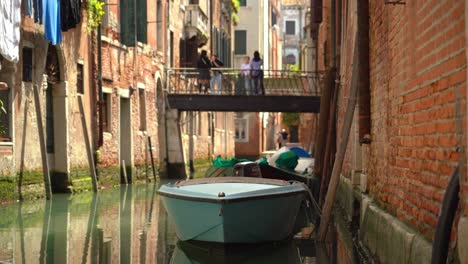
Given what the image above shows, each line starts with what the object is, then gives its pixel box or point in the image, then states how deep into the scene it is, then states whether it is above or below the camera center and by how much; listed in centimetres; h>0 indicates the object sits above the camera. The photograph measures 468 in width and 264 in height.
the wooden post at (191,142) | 2983 -58
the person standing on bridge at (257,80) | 2559 +136
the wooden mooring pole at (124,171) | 2197 -115
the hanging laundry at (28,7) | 1427 +198
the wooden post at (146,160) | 2397 -95
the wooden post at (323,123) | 1623 +4
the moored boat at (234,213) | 890 -93
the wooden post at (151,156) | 2460 -87
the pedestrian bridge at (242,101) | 2502 +72
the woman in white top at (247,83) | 2577 +128
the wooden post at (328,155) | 1475 -52
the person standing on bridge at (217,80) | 2660 +144
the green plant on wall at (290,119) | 6788 +51
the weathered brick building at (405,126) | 484 -1
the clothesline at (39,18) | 1313 +187
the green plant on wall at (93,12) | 1866 +248
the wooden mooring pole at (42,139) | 1587 -23
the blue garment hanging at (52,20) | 1527 +192
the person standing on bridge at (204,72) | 2668 +171
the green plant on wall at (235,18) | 4531 +572
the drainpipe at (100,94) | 1997 +75
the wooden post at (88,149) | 1869 -49
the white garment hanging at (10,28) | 1300 +151
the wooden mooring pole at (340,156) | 939 -34
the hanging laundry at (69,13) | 1689 +225
